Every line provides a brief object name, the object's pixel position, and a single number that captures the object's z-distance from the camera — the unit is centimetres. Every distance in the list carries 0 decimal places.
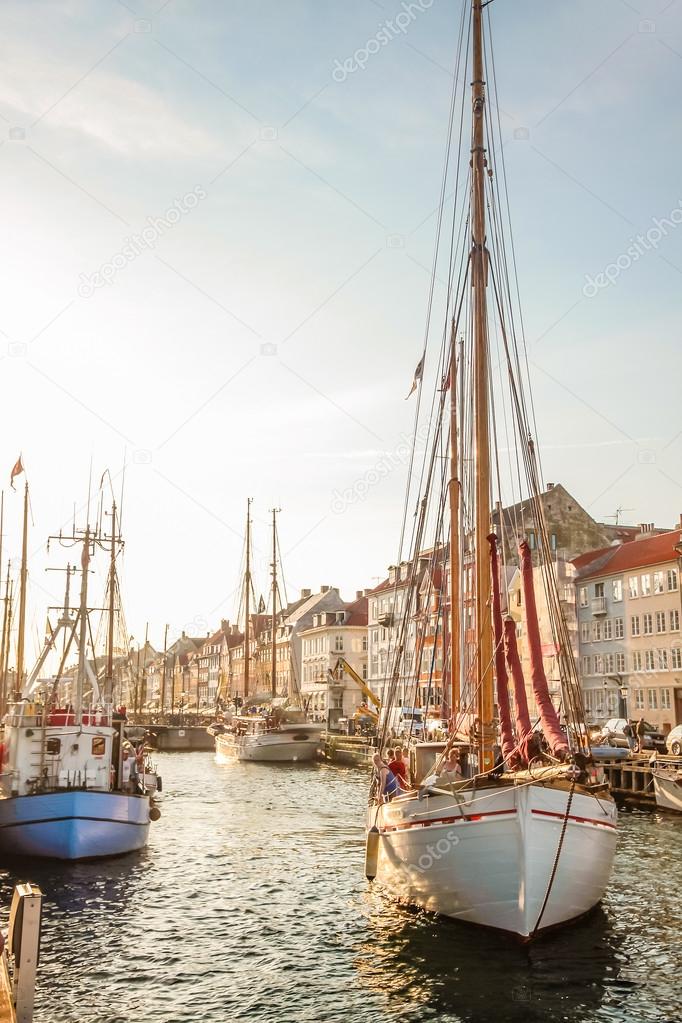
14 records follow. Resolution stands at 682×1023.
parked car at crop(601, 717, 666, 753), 5509
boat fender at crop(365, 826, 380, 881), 2459
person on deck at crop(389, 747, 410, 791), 2458
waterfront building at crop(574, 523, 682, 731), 6725
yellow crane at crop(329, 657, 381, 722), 9209
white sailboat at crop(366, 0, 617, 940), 1839
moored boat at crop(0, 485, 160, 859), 3050
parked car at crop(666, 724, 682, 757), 4809
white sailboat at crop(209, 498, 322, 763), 7869
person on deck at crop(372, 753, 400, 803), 2438
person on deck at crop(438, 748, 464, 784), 2109
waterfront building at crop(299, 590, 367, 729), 12362
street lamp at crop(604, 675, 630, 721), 7125
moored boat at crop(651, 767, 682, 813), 4316
